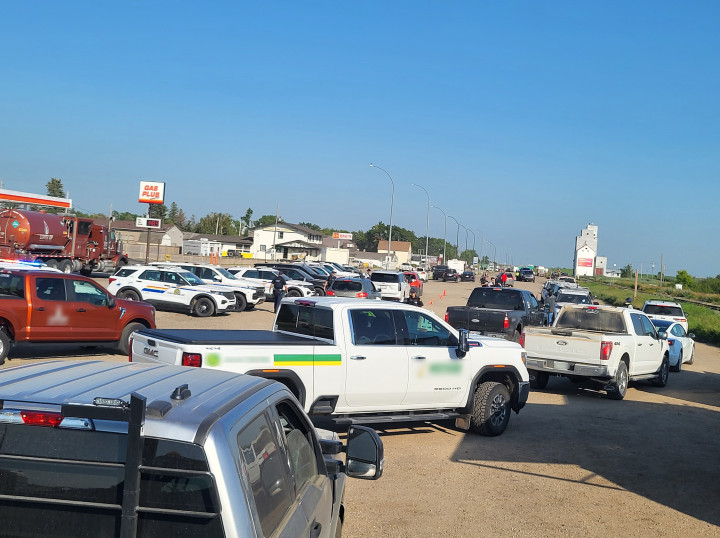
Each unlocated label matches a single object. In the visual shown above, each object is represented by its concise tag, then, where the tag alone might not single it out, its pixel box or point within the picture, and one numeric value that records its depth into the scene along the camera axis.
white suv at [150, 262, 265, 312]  28.91
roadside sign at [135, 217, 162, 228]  51.44
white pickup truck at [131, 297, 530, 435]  8.23
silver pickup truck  2.53
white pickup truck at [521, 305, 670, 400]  14.25
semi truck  36.38
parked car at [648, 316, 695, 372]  20.53
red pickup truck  13.94
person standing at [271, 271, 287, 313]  25.98
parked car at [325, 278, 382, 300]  30.22
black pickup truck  18.50
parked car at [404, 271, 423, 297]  42.64
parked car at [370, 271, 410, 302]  37.91
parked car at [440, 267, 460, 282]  80.06
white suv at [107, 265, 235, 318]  25.58
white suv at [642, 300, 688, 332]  26.65
